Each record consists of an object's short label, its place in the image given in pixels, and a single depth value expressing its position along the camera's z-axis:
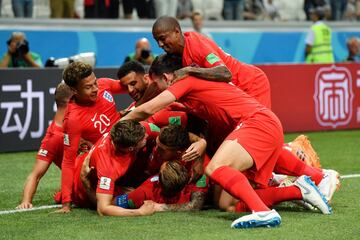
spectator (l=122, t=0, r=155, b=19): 18.44
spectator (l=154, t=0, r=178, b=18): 18.73
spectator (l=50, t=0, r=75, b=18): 17.50
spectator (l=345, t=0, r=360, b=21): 22.62
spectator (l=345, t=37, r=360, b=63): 20.43
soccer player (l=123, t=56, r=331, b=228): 7.31
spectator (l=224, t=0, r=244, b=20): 20.08
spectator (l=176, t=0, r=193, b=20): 19.31
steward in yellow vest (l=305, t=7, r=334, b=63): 19.19
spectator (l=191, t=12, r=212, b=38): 17.89
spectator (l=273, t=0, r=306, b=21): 21.44
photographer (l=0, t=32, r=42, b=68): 14.97
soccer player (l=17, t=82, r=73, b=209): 8.66
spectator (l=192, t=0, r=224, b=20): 19.98
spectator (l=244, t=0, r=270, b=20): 20.62
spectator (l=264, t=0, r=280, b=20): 20.97
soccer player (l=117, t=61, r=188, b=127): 8.42
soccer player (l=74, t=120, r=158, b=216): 7.70
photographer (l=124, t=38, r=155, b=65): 15.62
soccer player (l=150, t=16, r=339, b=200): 7.80
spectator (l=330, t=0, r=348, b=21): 21.92
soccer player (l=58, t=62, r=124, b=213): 8.13
